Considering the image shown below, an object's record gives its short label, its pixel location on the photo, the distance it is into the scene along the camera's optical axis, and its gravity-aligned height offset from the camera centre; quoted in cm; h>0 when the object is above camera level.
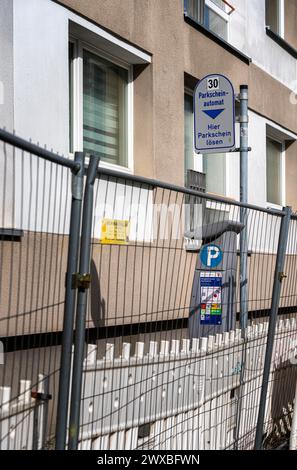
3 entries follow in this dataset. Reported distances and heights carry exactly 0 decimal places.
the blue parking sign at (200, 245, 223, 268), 554 +1
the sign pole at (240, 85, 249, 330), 591 +36
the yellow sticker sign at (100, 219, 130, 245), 414 +14
